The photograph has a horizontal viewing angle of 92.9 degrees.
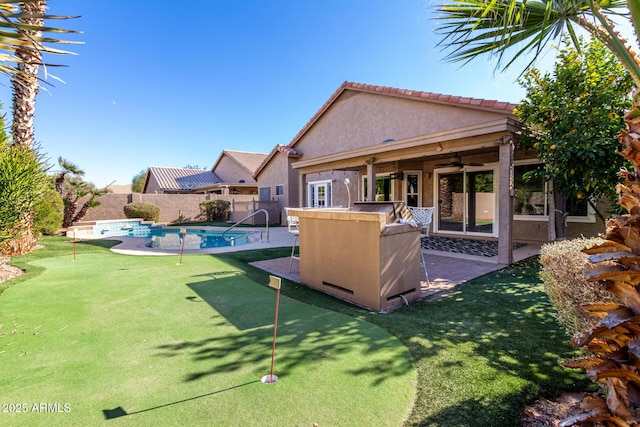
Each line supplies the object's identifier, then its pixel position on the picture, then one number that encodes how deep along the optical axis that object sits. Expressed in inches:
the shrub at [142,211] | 840.9
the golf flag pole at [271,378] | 108.7
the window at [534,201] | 379.9
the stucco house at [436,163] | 327.0
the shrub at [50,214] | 508.6
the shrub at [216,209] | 915.0
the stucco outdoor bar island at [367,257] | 185.0
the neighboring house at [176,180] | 1261.0
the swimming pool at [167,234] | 524.4
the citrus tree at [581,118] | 232.8
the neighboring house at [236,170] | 1204.5
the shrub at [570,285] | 107.8
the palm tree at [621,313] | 57.7
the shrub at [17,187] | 267.3
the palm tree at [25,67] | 126.2
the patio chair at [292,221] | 356.3
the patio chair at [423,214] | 324.8
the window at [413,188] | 540.1
